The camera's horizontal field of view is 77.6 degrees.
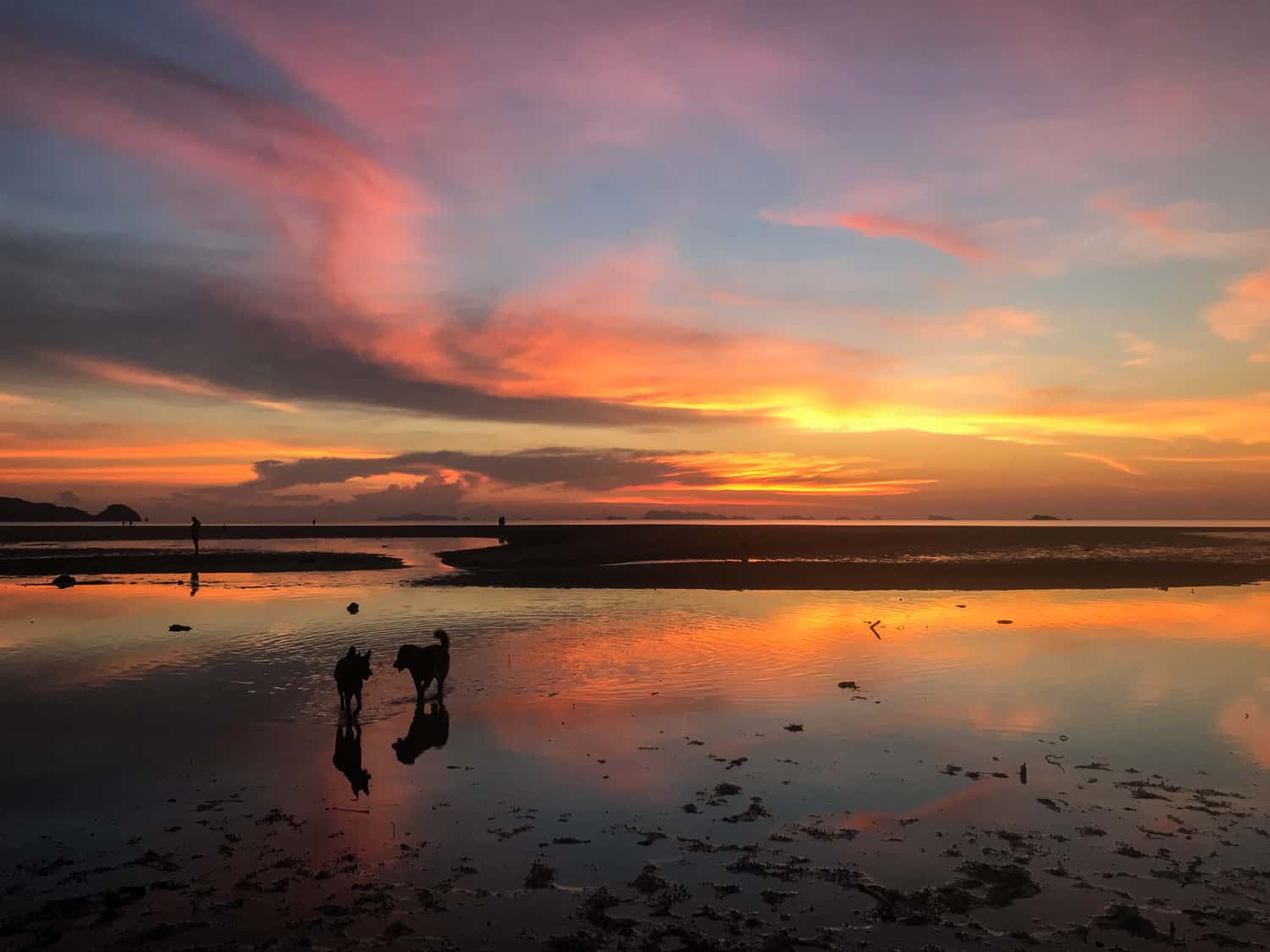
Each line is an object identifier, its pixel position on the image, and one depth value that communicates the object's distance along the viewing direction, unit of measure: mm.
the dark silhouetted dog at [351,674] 18031
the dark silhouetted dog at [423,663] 19406
